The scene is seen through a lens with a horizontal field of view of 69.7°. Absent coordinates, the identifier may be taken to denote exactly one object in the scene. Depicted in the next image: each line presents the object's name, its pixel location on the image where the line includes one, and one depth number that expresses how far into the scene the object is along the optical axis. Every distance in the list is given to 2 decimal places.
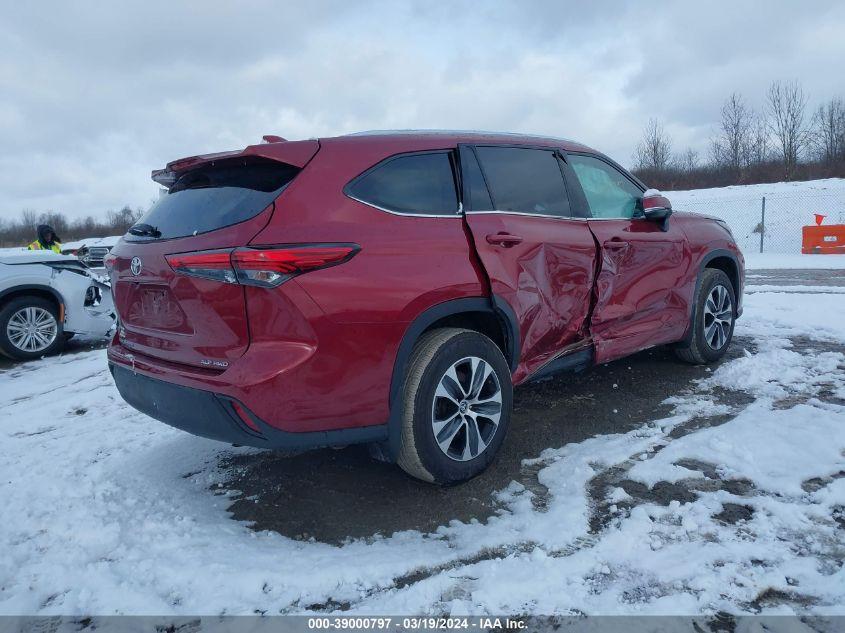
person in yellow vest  11.04
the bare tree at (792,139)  39.56
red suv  2.48
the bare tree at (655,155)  44.66
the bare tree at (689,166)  41.44
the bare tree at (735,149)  41.91
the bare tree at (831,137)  40.14
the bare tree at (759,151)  40.62
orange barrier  17.69
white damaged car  7.11
